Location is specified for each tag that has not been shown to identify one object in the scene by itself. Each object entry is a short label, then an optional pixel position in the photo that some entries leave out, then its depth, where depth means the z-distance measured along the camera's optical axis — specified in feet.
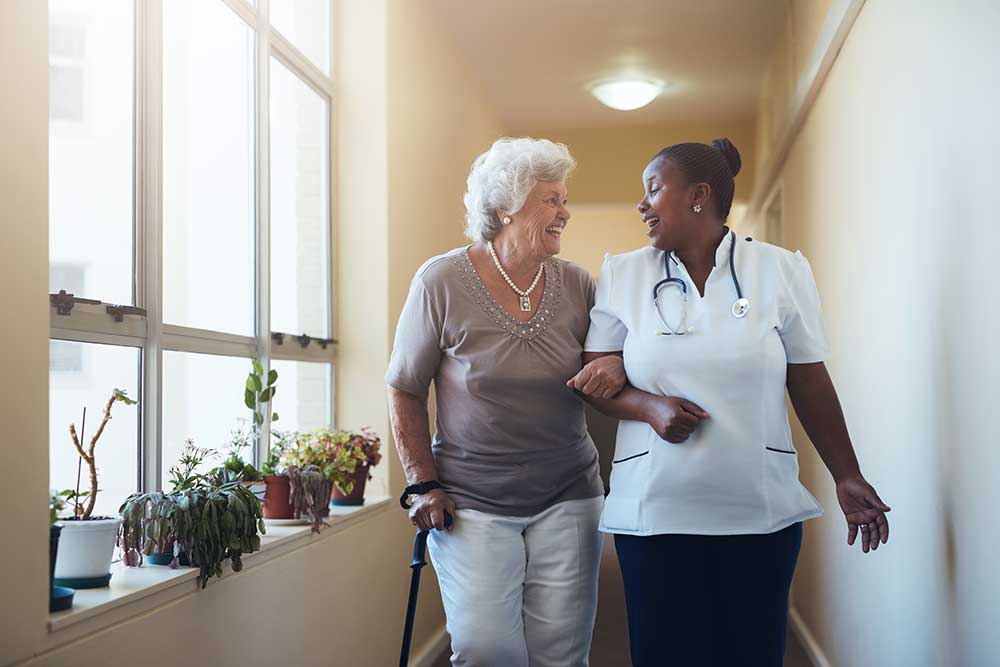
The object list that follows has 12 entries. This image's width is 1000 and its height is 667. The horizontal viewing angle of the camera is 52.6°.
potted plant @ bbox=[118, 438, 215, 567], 6.78
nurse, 5.94
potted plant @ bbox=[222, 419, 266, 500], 8.32
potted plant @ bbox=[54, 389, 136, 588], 6.27
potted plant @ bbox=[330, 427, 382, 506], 10.19
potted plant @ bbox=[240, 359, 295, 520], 9.20
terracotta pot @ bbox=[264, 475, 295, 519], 9.39
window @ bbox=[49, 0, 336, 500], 6.89
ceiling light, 20.10
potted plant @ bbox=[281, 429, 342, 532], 9.34
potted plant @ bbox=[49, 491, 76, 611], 5.74
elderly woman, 6.98
